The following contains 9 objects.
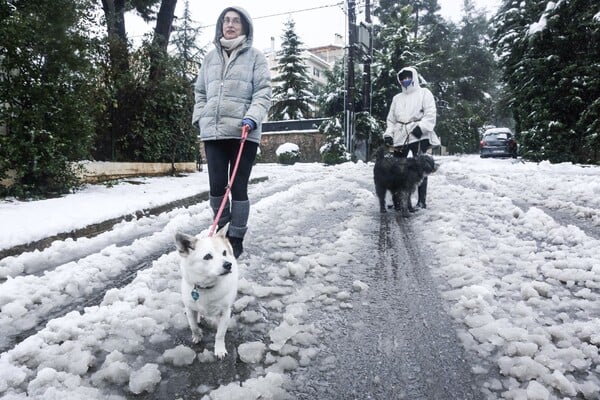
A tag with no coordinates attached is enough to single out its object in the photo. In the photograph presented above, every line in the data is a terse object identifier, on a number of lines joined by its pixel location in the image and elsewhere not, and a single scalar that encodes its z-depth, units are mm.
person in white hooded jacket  6367
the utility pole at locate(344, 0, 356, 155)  20047
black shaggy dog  6062
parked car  22750
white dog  2338
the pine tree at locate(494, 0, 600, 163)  13117
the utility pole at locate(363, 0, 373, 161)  21062
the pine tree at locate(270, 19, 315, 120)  32562
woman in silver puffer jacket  3596
